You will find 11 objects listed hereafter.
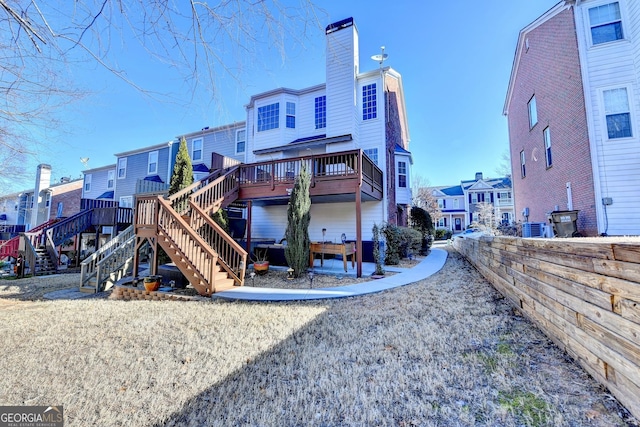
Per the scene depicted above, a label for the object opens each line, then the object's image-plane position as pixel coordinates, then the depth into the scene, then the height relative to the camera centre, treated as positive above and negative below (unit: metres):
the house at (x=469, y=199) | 33.77 +4.48
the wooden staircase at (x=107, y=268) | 8.31 -1.08
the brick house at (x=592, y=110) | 8.33 +4.12
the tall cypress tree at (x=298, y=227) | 8.59 +0.20
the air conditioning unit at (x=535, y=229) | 11.45 +0.13
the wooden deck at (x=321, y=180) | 8.98 +1.88
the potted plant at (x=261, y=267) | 9.17 -1.13
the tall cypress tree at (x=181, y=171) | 10.84 +2.51
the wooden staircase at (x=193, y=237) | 6.66 -0.08
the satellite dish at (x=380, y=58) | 12.42 +8.06
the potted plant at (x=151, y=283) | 7.01 -1.26
